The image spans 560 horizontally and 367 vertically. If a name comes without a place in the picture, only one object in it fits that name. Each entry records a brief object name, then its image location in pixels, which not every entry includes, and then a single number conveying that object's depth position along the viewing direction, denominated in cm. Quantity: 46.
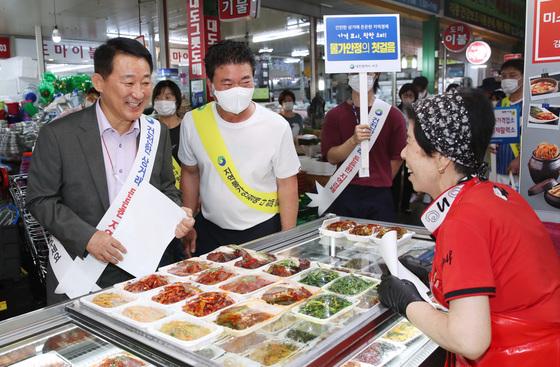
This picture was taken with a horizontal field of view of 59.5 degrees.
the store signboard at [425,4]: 1144
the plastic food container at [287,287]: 180
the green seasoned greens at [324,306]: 166
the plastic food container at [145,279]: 183
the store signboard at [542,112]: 344
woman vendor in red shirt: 131
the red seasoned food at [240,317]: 158
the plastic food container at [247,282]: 184
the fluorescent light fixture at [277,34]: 1249
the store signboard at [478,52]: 1334
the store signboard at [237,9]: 625
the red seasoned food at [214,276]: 196
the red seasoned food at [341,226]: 262
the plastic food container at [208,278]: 193
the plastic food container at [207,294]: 164
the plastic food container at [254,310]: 153
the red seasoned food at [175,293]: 177
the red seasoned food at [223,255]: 221
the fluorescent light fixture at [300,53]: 1238
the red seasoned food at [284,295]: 176
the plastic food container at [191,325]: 145
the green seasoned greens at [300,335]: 153
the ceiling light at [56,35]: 1031
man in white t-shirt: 268
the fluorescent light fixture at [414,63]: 1549
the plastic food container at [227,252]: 217
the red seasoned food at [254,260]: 213
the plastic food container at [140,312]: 157
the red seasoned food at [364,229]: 254
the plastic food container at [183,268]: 205
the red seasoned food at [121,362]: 143
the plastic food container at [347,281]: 181
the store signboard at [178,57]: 1026
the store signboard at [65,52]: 1247
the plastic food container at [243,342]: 146
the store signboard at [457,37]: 1293
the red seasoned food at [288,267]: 204
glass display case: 144
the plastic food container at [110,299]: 169
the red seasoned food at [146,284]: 188
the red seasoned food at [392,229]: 250
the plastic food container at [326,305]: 162
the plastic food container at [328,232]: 255
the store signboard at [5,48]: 1266
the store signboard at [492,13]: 1314
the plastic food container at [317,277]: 194
